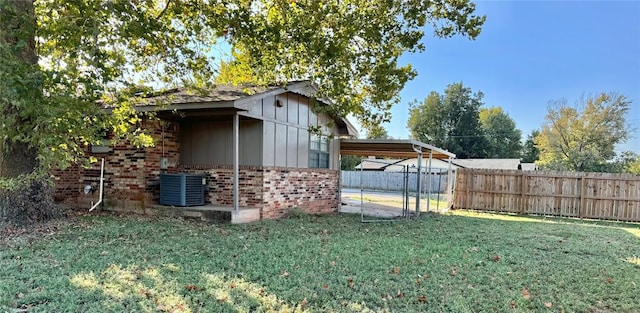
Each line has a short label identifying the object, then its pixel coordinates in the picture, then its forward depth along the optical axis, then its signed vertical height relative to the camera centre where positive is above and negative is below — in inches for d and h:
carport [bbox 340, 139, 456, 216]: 427.2 -7.5
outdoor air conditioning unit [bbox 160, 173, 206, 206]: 343.6 -45.6
